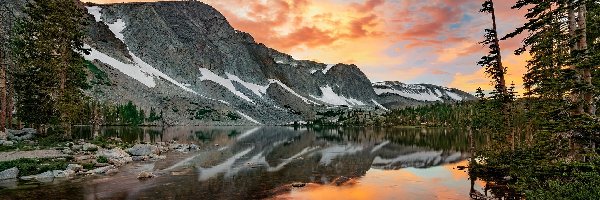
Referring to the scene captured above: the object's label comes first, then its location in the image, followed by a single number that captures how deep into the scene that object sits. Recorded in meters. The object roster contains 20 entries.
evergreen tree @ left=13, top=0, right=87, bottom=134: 51.91
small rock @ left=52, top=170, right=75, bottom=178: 34.97
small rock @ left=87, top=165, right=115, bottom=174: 37.71
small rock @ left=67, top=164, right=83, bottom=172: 36.94
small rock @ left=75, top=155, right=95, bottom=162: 41.21
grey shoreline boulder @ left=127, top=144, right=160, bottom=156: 52.94
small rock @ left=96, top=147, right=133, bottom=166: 44.30
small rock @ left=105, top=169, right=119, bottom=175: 38.14
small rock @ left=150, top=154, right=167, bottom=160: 52.69
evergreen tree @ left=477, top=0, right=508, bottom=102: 34.91
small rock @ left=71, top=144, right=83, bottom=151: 46.08
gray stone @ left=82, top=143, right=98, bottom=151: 47.37
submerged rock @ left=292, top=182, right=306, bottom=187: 34.44
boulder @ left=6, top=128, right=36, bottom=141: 51.80
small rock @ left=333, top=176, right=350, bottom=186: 36.66
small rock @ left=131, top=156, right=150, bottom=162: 50.08
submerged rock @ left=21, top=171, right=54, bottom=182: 33.19
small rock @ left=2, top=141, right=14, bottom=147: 44.12
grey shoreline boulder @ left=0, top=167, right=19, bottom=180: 33.03
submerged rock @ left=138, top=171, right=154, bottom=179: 36.09
